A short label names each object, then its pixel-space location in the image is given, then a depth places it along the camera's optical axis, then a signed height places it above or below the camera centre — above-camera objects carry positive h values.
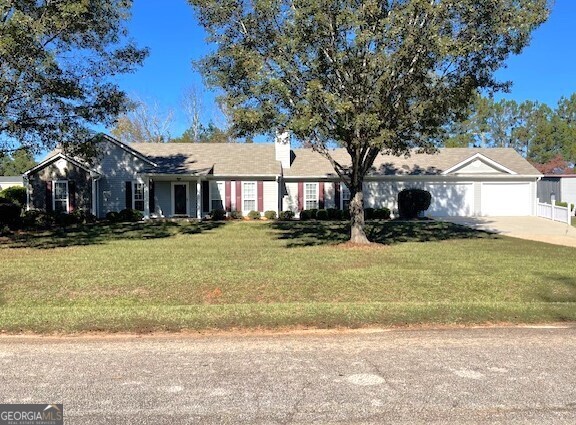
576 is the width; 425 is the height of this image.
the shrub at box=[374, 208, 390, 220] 28.28 -0.87
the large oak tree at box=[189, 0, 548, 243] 12.35 +3.75
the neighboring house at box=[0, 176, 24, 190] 46.26 +2.04
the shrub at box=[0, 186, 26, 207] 31.58 +0.62
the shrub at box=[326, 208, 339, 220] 27.55 -0.76
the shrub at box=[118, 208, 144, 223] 26.66 -0.75
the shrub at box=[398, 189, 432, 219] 28.12 -0.16
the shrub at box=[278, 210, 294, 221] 27.88 -0.90
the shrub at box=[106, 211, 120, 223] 26.64 -0.79
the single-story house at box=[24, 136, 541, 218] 27.55 +1.13
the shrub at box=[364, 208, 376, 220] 28.15 -0.86
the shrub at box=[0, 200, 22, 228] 23.16 -0.50
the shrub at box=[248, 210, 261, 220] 27.66 -0.82
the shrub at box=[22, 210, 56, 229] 24.06 -0.80
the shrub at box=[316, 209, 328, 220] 27.54 -0.86
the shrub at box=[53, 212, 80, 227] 24.94 -0.82
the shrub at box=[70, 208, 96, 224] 25.83 -0.72
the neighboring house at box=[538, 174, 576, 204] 37.44 +0.51
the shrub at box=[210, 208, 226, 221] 27.41 -0.78
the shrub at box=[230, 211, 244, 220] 28.09 -0.87
